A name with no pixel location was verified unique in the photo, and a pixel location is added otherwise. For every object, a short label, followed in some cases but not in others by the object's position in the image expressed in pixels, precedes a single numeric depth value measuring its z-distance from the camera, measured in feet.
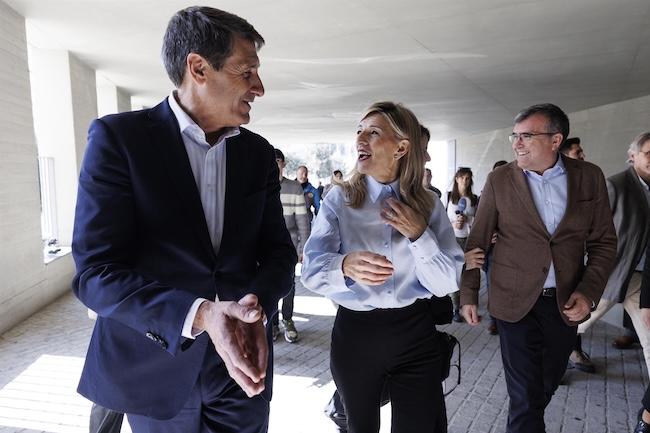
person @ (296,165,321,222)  31.22
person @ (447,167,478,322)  21.90
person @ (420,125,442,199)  11.15
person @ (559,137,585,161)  16.73
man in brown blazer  9.25
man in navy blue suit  4.20
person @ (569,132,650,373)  12.35
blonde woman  7.18
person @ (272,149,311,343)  20.61
